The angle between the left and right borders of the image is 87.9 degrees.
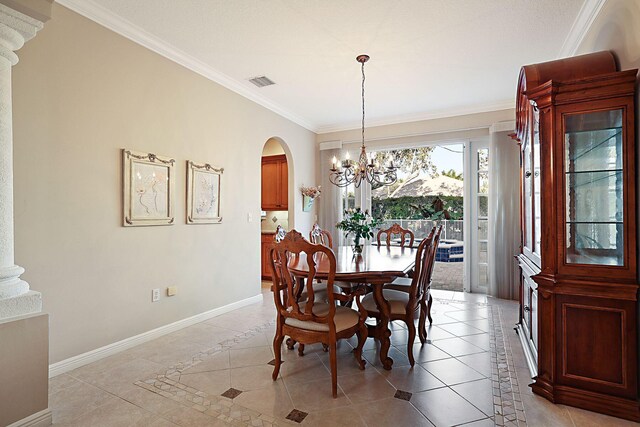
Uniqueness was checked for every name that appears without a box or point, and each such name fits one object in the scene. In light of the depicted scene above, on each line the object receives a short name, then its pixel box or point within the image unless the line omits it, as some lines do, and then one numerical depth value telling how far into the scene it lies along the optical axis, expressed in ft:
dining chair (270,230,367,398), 7.02
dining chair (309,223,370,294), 9.97
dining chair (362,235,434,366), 8.45
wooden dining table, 7.89
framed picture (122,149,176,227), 9.68
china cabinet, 6.34
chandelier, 11.66
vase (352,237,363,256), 10.84
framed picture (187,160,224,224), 11.80
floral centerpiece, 10.62
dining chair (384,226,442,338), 9.34
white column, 5.91
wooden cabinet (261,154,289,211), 19.65
